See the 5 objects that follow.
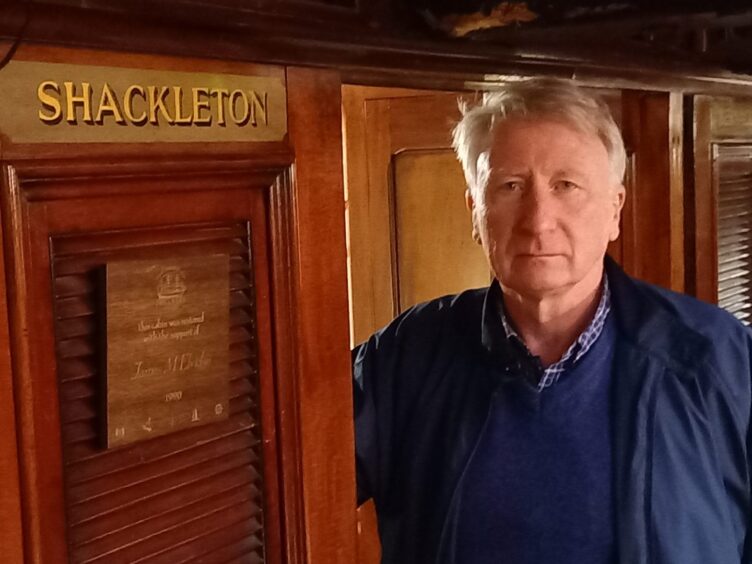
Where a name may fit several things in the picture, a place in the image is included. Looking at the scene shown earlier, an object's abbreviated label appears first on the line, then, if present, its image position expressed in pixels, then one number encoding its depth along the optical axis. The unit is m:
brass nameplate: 0.87
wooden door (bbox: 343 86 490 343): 2.01
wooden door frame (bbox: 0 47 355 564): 1.13
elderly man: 1.27
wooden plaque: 0.96
